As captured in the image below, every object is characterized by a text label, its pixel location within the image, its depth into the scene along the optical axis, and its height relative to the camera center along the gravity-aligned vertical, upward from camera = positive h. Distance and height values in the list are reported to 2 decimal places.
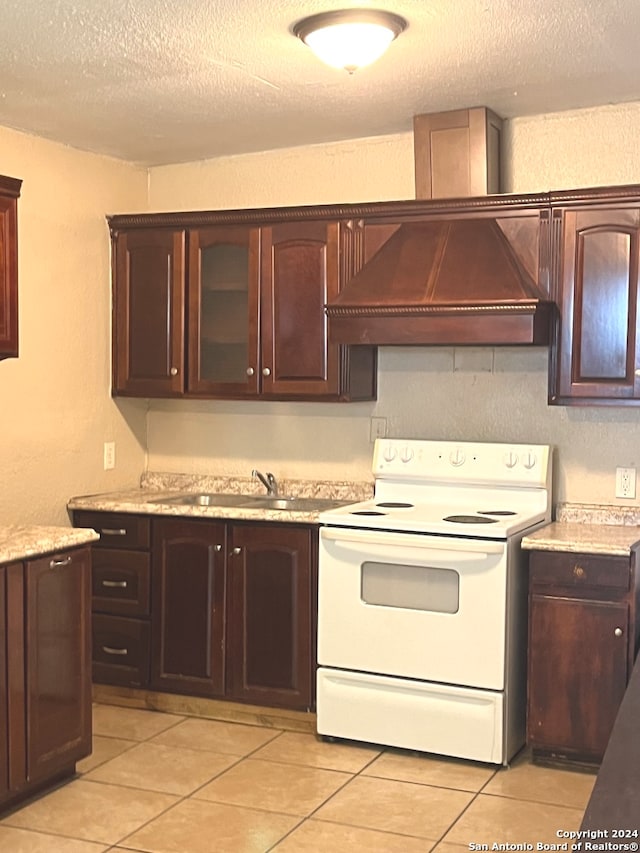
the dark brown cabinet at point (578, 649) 3.73 -0.95
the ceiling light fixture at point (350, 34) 3.12 +1.06
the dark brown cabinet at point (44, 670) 3.35 -0.96
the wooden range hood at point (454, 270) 3.95 +0.45
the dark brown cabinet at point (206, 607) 4.30 -0.95
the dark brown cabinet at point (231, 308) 4.47 +0.33
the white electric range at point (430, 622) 3.82 -0.89
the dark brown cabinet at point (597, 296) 3.93 +0.34
